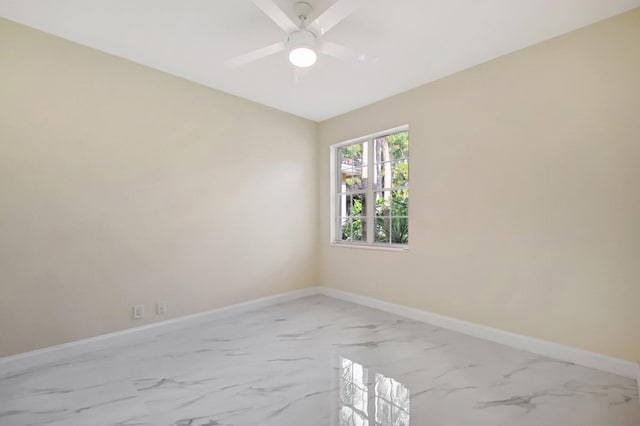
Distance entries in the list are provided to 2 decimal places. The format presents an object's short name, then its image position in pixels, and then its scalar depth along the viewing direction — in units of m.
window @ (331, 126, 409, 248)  3.66
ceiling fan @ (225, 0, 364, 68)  1.77
